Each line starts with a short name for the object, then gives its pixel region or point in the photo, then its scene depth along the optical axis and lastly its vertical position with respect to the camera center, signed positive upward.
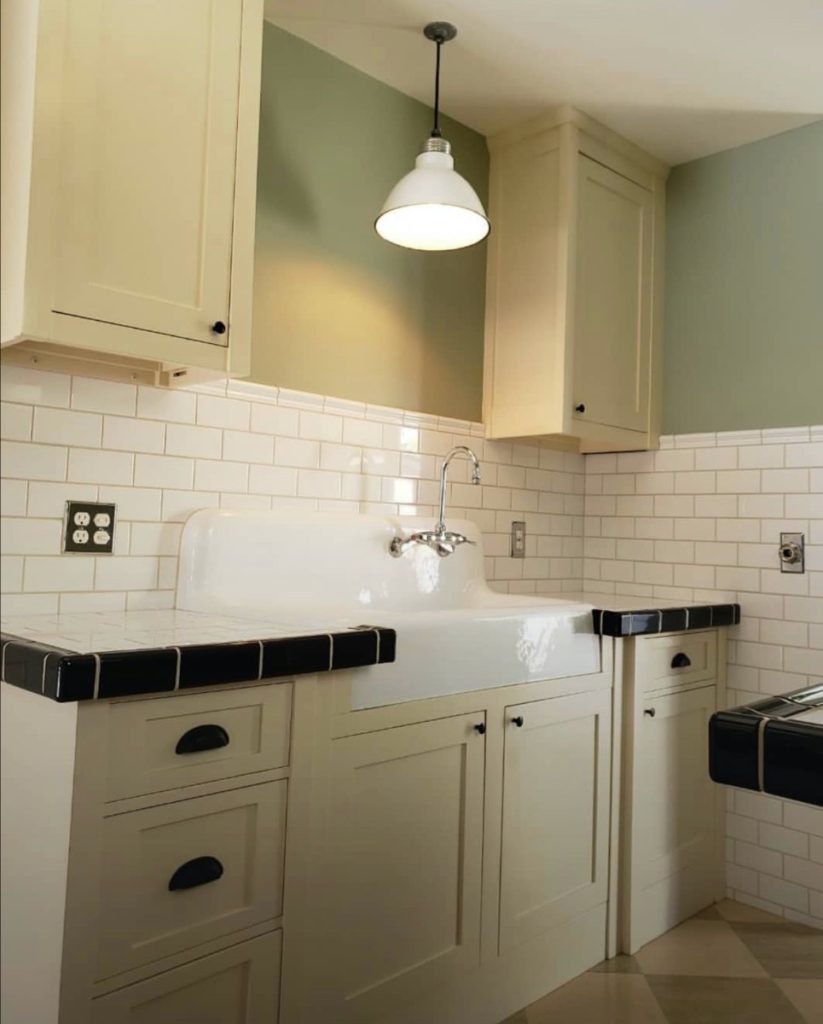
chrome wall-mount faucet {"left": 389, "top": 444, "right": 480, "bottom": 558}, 2.49 +0.01
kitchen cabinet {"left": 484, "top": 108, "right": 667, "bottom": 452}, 2.79 +0.87
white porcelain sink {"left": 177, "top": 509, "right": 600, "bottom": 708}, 1.84 -0.16
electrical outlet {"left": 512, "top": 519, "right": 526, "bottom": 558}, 3.03 +0.02
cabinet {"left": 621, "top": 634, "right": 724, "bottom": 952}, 2.42 -0.76
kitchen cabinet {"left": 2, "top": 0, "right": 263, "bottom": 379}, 1.61 +0.70
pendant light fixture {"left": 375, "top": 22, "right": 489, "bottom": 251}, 2.15 +0.87
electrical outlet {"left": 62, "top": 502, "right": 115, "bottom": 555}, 1.90 +0.00
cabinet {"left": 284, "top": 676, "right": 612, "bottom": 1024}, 1.64 -0.69
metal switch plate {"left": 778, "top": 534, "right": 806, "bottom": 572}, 2.76 +0.01
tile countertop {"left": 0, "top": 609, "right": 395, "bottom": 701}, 1.28 -0.19
